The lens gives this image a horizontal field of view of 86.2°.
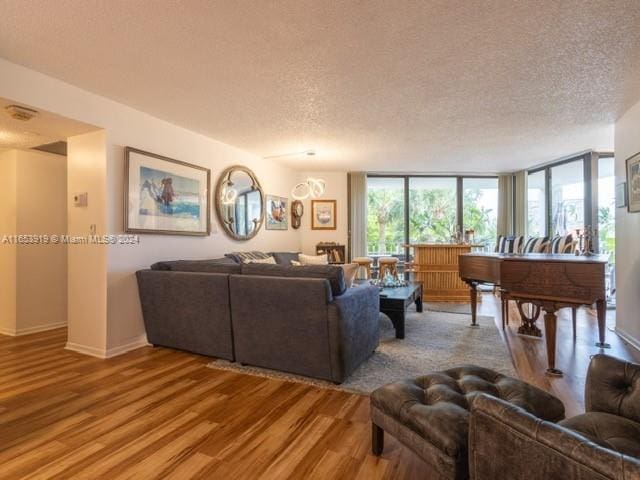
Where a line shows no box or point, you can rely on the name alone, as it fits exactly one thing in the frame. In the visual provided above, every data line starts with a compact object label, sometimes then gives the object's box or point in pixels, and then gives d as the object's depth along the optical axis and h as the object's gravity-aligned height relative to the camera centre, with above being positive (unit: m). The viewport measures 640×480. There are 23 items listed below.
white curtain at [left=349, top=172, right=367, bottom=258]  6.92 +0.45
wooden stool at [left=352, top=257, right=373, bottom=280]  5.91 -0.40
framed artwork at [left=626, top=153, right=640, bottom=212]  3.31 +0.57
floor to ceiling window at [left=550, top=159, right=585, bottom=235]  5.48 +0.72
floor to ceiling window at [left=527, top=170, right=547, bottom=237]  6.25 +0.68
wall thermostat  3.33 +0.42
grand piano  2.44 -0.32
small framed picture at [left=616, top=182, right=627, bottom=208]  3.59 +0.49
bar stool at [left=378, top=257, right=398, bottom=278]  5.60 -0.40
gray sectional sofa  2.47 -0.59
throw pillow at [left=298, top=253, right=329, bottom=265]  5.00 -0.27
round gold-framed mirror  4.62 +0.57
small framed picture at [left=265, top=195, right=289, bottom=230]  5.77 +0.50
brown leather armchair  0.69 -0.51
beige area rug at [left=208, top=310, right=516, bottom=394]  2.62 -1.03
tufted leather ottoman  1.28 -0.72
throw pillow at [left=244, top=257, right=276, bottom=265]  4.54 -0.25
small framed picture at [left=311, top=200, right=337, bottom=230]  6.95 +0.56
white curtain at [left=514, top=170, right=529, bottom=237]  6.58 +0.75
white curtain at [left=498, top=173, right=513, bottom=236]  6.90 +0.74
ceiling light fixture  5.20 +1.38
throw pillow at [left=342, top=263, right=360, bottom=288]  3.22 -0.29
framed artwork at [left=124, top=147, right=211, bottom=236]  3.40 +0.51
